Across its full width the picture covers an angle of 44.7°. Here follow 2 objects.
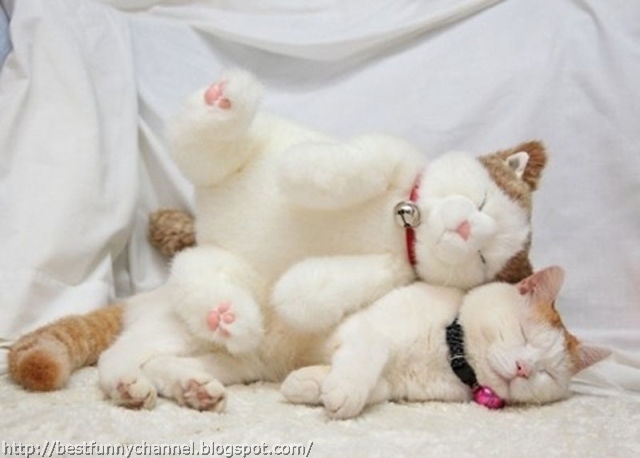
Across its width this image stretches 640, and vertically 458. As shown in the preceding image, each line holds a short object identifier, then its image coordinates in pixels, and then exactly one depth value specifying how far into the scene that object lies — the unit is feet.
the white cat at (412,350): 3.12
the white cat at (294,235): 3.16
